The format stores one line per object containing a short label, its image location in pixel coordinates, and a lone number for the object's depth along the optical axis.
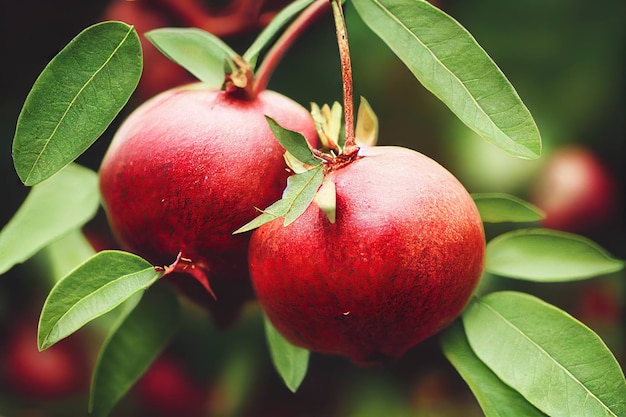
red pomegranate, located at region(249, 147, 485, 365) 0.68
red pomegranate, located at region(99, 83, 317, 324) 0.70
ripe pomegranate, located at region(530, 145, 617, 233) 0.96
